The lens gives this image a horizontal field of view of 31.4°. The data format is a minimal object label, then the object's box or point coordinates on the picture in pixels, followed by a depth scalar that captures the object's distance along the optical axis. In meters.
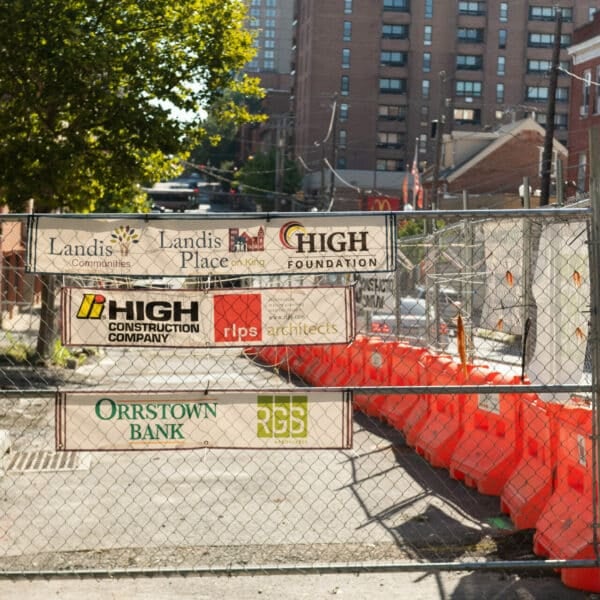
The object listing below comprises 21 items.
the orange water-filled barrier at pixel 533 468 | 8.16
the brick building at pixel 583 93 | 45.19
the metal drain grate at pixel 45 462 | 11.07
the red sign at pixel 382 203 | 78.33
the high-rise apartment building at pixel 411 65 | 96.25
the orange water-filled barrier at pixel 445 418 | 10.66
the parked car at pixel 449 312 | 13.55
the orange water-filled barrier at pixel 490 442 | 9.44
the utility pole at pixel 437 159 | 43.03
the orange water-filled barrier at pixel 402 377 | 12.88
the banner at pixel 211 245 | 6.29
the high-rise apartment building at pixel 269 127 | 115.36
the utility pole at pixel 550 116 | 31.72
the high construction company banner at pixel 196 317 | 6.32
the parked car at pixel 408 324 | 14.21
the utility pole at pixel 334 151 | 61.82
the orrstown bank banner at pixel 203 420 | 6.30
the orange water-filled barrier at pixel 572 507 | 6.79
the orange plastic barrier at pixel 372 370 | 14.60
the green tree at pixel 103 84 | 21.70
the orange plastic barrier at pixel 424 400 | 11.91
